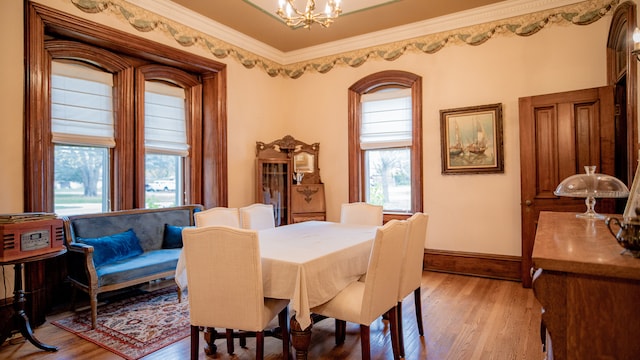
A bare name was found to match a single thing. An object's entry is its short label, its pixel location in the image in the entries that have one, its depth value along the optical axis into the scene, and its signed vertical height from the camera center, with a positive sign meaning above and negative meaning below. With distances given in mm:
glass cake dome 2080 -52
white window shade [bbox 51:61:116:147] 3537 +840
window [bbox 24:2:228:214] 3152 +667
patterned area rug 2625 -1152
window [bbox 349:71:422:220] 4766 +555
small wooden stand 2518 -936
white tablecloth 2029 -531
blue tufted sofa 3062 -610
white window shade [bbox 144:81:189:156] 4332 +821
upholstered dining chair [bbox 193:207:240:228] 3025 -292
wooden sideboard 1073 -383
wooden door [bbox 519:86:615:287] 3506 +338
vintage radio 2355 -354
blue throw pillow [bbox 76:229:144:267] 3264 -584
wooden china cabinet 5164 +29
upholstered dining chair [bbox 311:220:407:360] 2068 -693
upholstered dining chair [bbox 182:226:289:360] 1981 -542
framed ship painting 4227 +494
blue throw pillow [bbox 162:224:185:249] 4035 -608
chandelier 2778 +1368
